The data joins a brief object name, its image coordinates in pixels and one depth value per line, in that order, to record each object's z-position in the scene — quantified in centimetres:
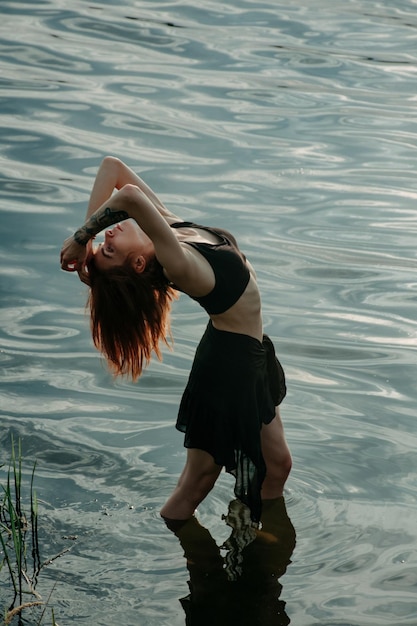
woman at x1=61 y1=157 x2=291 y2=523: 898
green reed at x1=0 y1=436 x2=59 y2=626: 867
